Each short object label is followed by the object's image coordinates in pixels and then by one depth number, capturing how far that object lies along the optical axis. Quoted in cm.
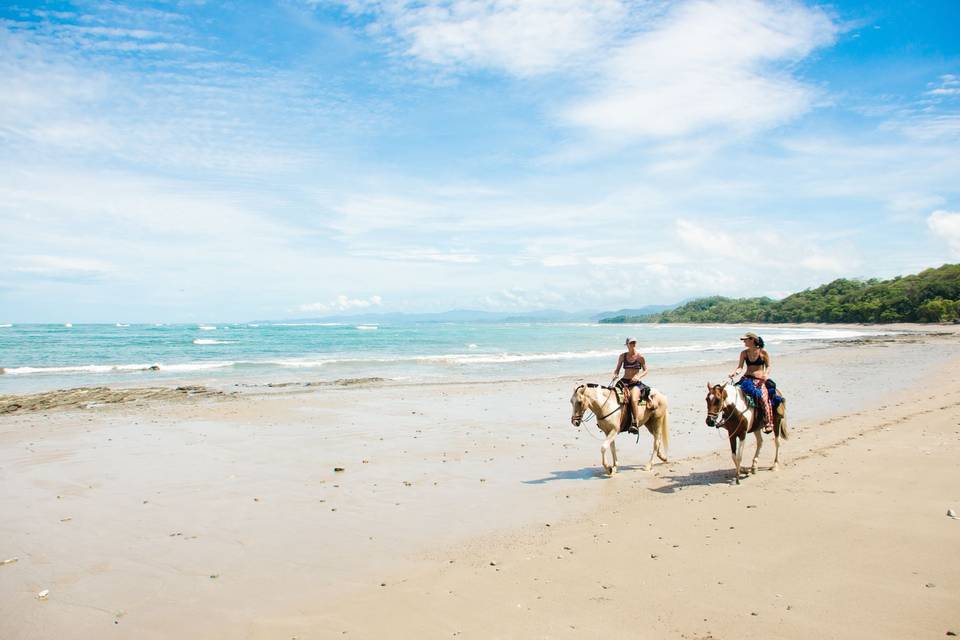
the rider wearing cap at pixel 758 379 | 944
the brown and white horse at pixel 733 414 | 902
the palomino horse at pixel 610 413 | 972
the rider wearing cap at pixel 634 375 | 1022
